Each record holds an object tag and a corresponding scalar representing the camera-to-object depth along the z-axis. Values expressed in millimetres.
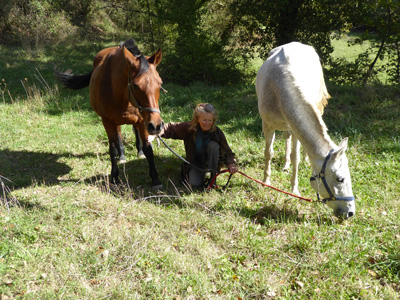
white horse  2986
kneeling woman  3975
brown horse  3391
